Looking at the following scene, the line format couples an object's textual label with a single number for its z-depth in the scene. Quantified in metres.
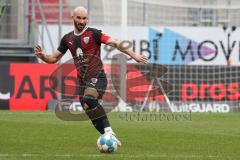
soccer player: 20.12
